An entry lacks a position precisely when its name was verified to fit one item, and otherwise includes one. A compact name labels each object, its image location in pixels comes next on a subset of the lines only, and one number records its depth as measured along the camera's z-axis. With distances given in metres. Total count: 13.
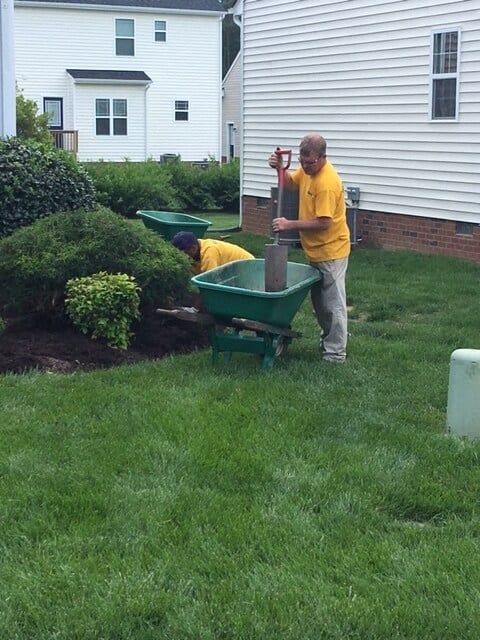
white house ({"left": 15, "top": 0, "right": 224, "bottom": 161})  36.81
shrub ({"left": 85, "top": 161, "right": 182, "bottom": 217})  21.89
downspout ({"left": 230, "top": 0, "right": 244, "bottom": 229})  19.14
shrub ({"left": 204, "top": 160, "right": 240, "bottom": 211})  25.55
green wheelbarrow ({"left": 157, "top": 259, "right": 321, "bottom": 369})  7.11
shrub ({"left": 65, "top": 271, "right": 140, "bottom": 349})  7.90
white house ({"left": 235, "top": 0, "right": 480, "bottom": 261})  13.43
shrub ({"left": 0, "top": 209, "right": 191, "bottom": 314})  8.16
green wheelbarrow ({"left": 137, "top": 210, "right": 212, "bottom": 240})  11.53
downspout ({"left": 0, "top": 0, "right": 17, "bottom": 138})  12.20
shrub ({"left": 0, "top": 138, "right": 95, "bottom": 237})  10.27
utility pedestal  5.75
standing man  7.44
